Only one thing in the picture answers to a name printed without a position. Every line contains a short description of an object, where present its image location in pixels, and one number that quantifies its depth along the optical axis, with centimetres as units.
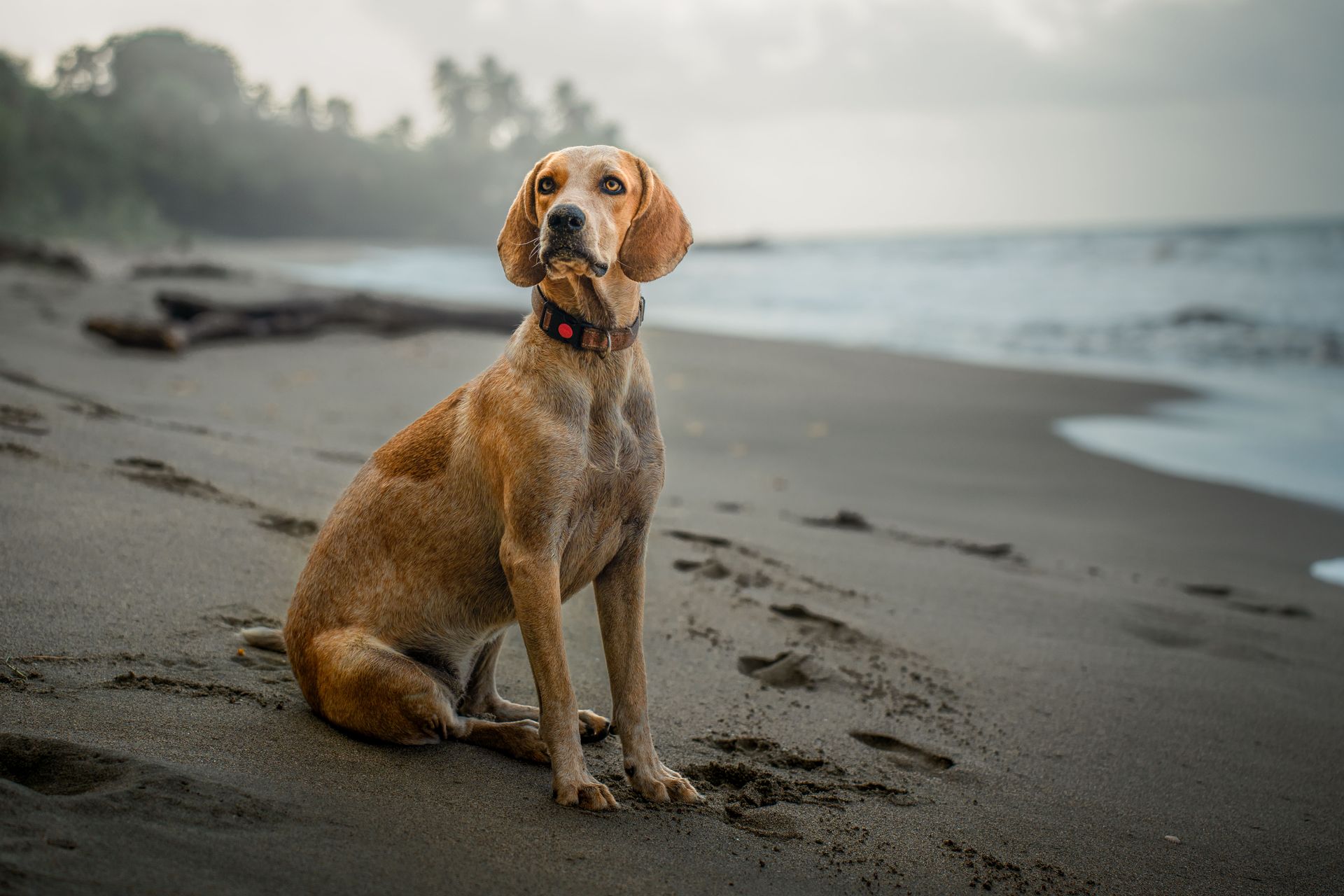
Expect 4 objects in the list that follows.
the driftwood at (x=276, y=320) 966
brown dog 276
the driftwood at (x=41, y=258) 1580
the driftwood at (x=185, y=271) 1680
